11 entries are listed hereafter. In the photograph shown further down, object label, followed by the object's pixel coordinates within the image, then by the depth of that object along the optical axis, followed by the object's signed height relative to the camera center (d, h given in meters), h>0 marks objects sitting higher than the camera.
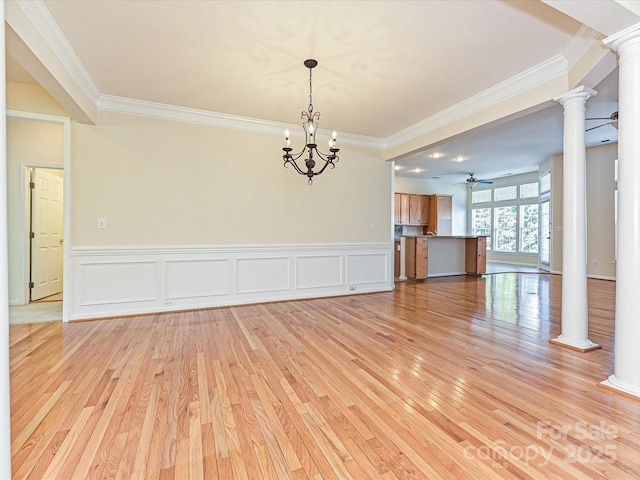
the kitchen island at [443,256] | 7.15 -0.35
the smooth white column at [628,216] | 2.07 +0.18
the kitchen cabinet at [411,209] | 9.78 +1.01
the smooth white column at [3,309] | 1.24 -0.29
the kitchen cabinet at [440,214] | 10.29 +0.89
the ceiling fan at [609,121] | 4.94 +1.97
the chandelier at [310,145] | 3.04 +1.34
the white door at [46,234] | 4.76 +0.06
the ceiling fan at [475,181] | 9.08 +1.82
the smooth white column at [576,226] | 2.90 +0.15
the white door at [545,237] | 8.50 +0.15
